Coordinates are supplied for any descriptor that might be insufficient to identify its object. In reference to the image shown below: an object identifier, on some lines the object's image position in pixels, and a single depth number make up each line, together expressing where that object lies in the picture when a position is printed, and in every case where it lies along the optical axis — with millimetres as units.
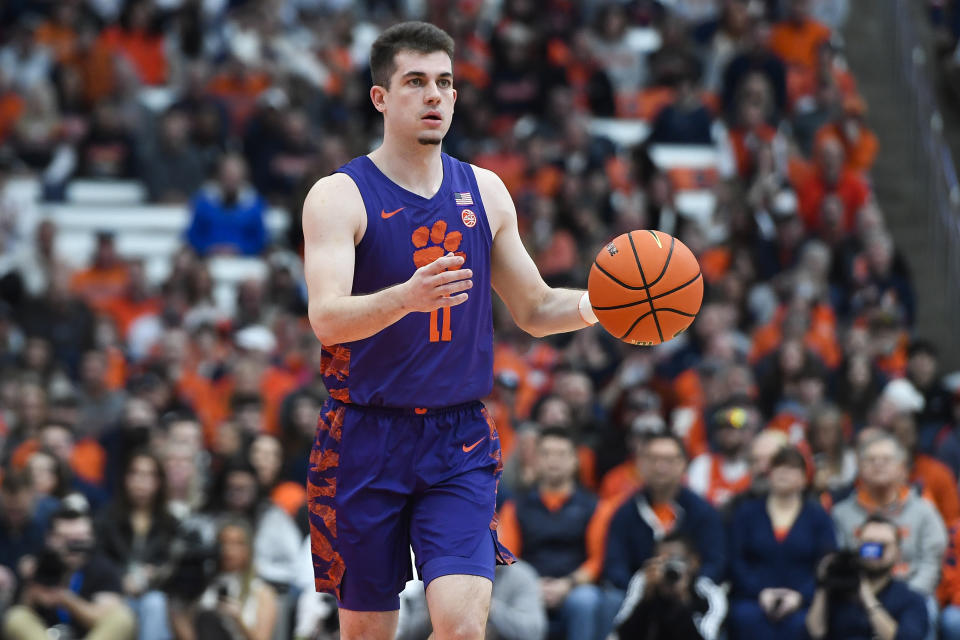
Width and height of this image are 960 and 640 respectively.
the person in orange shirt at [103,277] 28531
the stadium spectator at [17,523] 19344
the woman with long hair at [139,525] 19344
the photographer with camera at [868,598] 17641
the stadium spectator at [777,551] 18422
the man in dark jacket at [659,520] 18984
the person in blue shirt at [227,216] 29797
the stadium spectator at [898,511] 19156
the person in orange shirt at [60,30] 33406
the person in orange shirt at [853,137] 31781
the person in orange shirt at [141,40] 34062
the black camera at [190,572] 17766
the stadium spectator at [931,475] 21187
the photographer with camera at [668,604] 17344
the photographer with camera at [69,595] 17531
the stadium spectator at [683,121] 32594
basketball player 10555
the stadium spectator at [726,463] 21750
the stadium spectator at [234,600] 17516
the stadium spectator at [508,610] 18016
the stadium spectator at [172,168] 31437
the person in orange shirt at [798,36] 34844
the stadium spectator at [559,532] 19000
